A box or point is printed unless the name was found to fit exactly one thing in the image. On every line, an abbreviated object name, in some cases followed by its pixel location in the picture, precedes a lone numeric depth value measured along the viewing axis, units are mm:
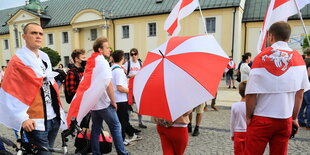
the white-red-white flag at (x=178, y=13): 5688
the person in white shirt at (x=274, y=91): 2150
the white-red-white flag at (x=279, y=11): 3984
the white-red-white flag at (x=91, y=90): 3160
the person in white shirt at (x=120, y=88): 4016
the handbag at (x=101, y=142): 3766
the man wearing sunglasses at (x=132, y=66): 5995
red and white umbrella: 1912
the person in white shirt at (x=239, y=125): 2947
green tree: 26500
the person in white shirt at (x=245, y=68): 7746
